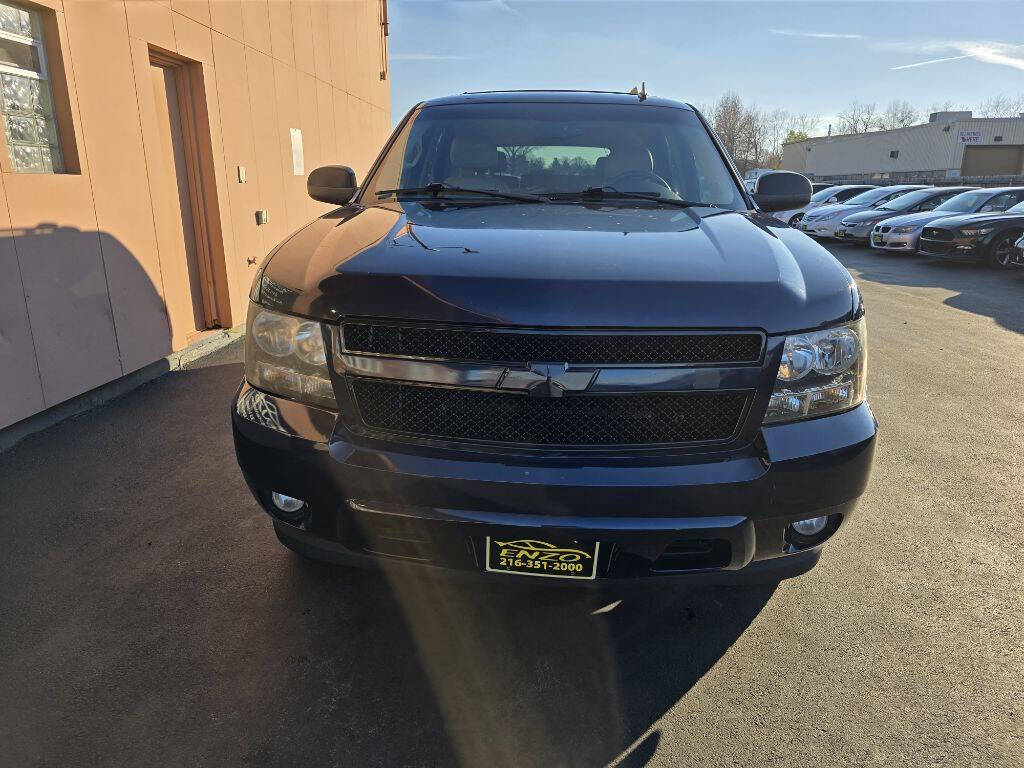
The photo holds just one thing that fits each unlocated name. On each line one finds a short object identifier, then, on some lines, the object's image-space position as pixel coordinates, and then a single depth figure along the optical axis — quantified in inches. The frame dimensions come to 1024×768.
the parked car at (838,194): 836.0
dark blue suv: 69.4
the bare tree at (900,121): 4072.3
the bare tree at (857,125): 4365.2
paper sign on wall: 336.8
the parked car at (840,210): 702.5
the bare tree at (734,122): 3757.4
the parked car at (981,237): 485.1
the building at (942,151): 2279.8
